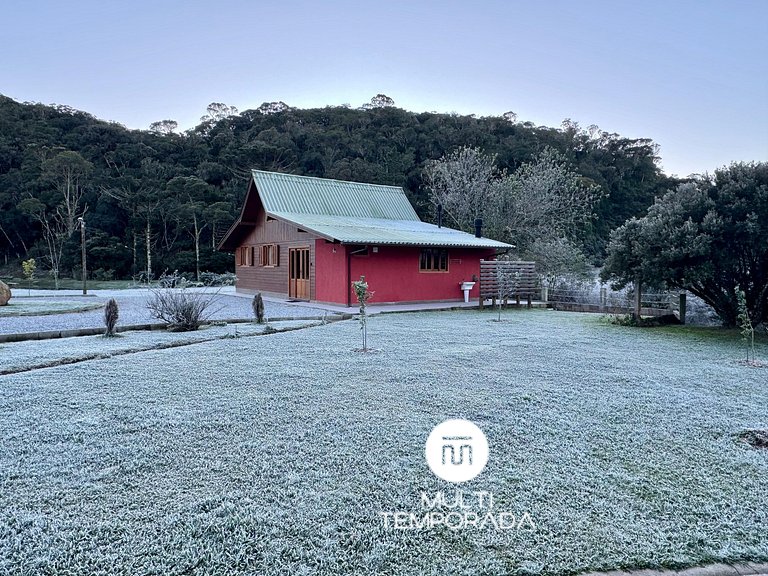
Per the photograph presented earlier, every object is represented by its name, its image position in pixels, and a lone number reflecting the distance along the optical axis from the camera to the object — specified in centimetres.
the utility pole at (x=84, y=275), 1775
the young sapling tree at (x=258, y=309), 1030
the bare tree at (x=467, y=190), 2345
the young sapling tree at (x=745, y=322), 660
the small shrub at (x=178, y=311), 916
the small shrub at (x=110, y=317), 827
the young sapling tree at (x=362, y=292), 758
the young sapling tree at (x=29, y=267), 1967
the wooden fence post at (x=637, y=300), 1012
